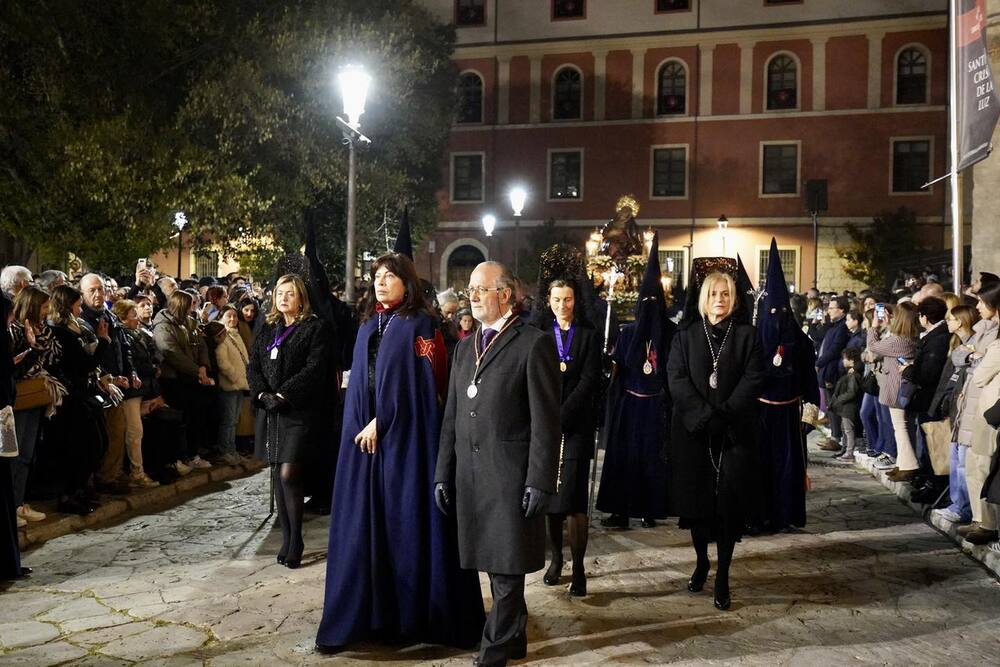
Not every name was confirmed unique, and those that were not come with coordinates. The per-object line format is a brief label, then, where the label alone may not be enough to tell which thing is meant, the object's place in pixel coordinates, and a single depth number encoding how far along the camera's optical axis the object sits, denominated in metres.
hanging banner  8.79
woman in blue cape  4.83
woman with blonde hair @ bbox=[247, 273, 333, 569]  6.44
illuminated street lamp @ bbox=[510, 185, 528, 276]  25.36
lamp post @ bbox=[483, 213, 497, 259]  26.06
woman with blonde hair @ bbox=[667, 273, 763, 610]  5.64
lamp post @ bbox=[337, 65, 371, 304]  11.20
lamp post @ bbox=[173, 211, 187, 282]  20.09
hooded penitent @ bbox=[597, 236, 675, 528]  7.88
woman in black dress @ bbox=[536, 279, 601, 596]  5.83
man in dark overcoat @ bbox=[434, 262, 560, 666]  4.33
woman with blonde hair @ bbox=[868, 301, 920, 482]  9.64
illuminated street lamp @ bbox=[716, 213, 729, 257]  33.09
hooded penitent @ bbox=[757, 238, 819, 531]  7.92
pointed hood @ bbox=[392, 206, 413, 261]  5.66
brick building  34.91
